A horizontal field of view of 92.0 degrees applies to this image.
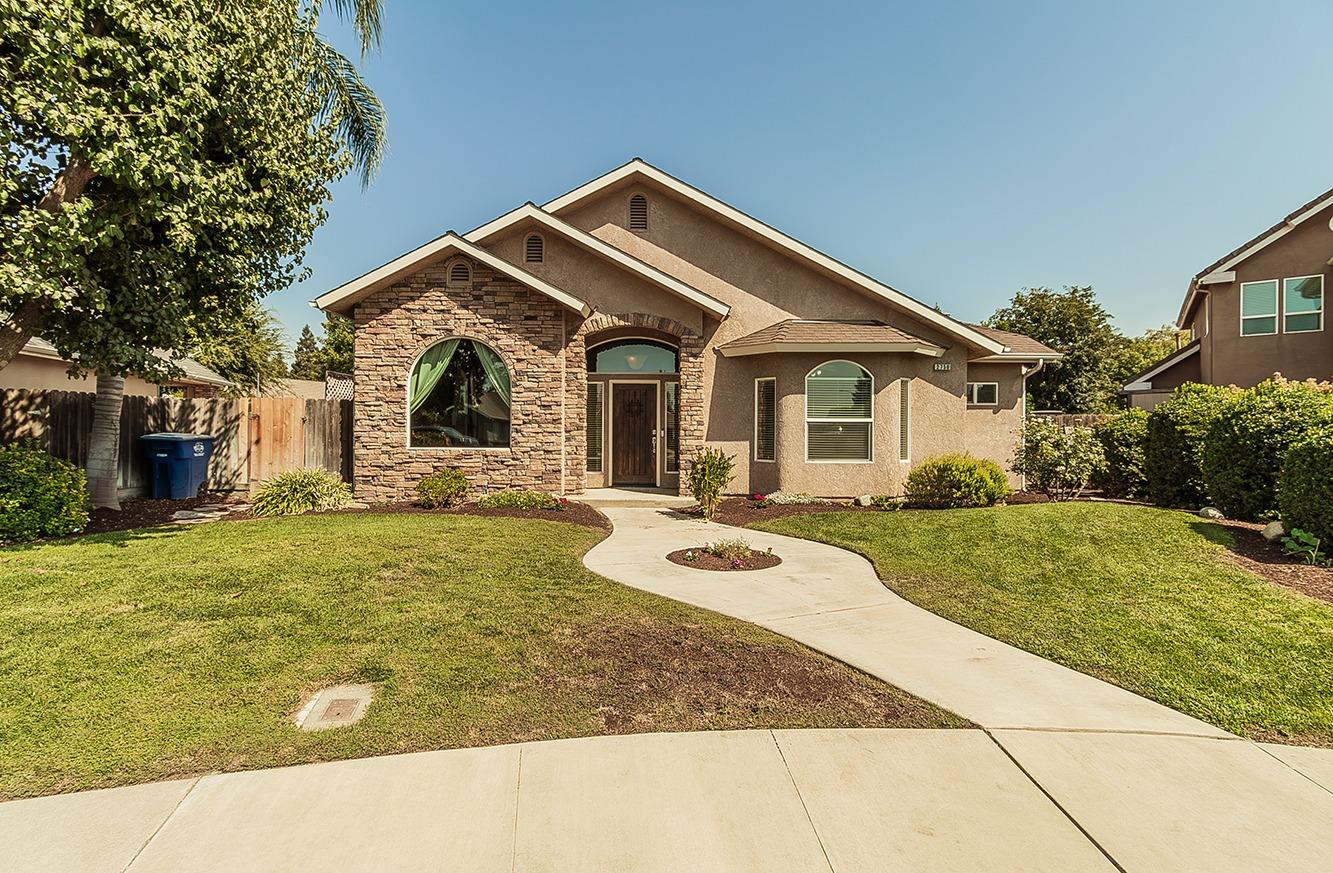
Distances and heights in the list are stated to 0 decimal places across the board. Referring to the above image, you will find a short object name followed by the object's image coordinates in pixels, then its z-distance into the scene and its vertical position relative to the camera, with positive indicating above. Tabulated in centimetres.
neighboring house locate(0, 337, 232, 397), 1500 +162
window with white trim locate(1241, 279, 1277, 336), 1797 +377
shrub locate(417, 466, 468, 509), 1207 -97
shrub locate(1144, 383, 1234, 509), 1123 -6
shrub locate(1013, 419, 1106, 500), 1232 -29
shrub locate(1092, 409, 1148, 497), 1275 -23
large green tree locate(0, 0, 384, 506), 699 +332
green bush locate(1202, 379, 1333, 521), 866 +1
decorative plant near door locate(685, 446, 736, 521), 1173 -73
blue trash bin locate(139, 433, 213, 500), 1295 -52
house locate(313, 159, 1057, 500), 1302 +175
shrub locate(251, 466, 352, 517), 1177 -105
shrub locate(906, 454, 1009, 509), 1152 -76
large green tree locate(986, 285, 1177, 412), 3180 +462
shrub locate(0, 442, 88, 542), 871 -83
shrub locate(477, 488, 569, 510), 1207 -118
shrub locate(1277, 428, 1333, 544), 708 -51
